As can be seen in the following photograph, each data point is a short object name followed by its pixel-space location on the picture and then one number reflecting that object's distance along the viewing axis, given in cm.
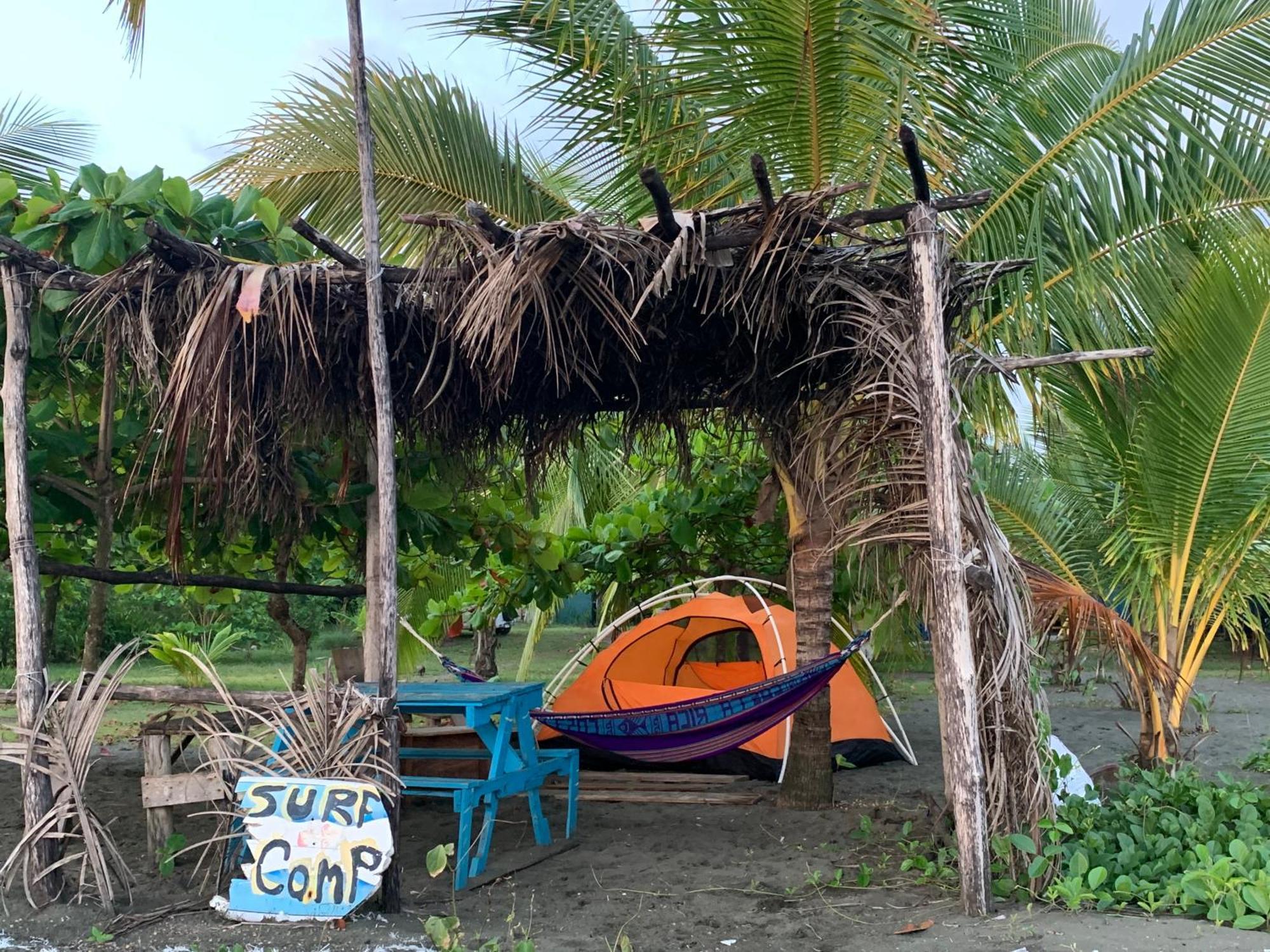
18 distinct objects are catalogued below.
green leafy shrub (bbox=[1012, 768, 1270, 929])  323
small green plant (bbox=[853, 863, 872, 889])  372
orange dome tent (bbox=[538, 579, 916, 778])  612
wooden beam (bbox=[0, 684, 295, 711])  357
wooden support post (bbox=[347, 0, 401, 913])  336
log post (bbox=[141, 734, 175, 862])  378
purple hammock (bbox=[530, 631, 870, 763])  421
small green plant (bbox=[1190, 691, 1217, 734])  489
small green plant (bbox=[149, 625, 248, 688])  596
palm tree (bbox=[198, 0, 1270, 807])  429
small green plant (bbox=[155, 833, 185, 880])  374
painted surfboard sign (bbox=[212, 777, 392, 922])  316
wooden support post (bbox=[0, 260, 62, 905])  346
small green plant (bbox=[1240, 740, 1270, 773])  604
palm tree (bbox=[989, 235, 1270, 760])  443
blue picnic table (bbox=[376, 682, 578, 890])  380
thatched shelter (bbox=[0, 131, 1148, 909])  329
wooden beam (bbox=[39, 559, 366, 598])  464
